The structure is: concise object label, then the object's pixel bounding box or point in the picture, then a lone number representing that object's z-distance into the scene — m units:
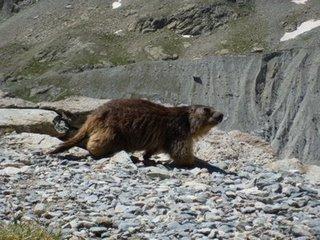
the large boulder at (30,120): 17.61
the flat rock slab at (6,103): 33.42
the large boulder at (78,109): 21.39
